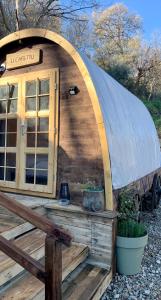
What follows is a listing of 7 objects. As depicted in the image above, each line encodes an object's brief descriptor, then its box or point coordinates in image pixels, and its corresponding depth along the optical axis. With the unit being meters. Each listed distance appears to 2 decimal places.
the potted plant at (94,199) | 2.77
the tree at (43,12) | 10.55
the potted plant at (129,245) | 2.72
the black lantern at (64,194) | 3.09
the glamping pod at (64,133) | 2.83
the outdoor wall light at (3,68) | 3.76
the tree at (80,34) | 13.12
